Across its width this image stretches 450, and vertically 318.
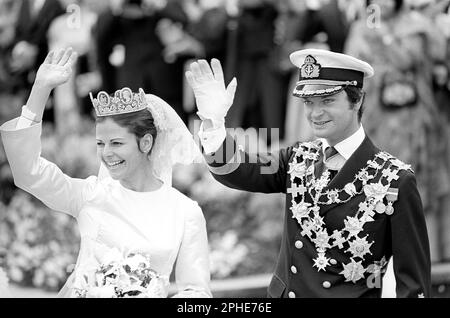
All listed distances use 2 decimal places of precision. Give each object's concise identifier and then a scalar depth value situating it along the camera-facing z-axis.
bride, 5.05
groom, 5.12
